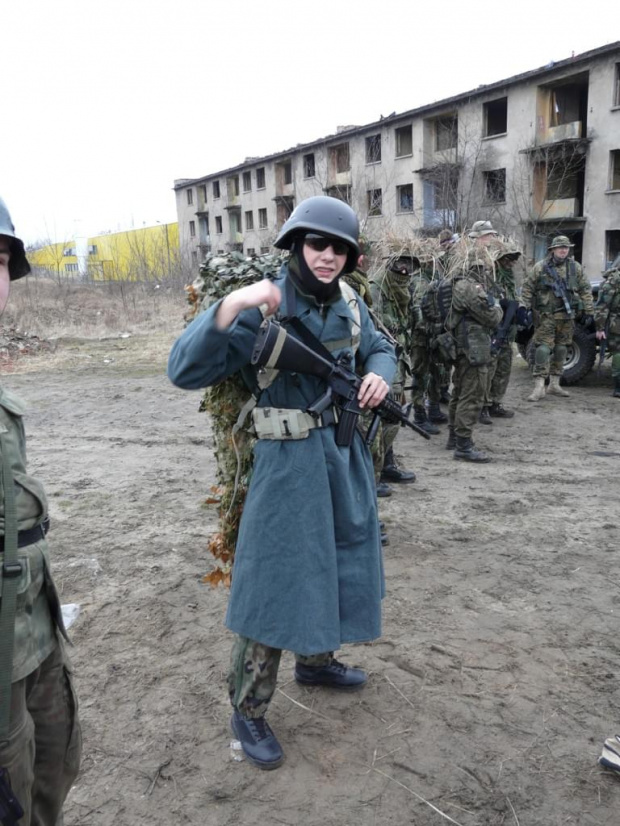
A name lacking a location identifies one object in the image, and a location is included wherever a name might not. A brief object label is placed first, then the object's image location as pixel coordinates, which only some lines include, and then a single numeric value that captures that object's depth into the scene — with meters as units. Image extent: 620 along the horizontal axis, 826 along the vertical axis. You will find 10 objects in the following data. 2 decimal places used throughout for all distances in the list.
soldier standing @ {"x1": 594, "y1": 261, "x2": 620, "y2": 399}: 8.38
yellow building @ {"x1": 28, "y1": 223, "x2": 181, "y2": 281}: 31.41
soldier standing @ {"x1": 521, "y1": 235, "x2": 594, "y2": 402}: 8.32
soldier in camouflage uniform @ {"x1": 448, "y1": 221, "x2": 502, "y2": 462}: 6.16
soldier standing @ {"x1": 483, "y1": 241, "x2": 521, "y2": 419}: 7.58
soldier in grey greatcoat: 2.28
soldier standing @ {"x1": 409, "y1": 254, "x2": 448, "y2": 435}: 7.25
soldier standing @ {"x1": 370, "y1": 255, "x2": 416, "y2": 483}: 5.53
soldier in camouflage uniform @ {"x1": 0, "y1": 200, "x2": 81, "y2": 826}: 1.46
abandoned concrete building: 23.17
